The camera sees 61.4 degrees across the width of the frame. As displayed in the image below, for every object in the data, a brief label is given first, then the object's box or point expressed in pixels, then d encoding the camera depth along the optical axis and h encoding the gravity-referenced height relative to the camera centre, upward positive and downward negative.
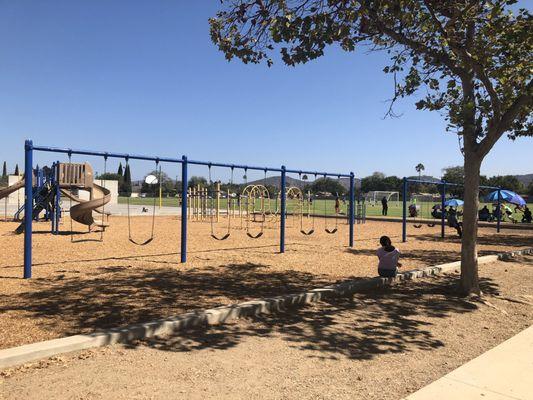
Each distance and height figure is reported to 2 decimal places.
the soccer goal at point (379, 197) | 90.55 +2.43
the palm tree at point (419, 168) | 164.15 +14.89
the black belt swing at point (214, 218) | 16.65 -0.74
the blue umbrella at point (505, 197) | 23.64 +0.67
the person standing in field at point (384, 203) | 37.00 +0.39
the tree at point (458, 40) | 6.84 +2.70
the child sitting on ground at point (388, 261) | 8.06 -0.96
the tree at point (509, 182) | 106.40 +6.72
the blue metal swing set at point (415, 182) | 15.60 +0.79
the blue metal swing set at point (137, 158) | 7.59 +0.57
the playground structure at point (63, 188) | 15.25 +0.62
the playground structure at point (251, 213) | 23.34 -0.51
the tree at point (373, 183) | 145.62 +8.02
